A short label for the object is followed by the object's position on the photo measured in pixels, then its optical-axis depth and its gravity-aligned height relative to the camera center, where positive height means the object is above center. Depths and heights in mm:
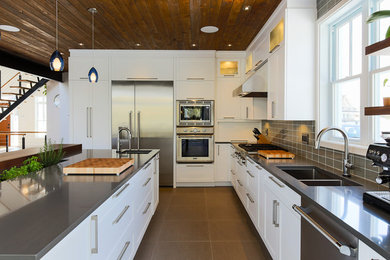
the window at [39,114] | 11125 +609
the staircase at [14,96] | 6734 +910
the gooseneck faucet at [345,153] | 1873 -190
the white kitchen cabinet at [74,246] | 913 -472
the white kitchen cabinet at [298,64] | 2615 +663
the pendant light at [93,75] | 3561 +739
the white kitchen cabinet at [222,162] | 5031 -675
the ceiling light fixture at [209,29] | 3650 +1445
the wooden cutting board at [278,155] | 2807 -301
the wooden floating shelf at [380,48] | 1212 +401
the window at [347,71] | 2117 +510
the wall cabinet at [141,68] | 4867 +1145
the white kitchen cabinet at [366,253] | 882 -452
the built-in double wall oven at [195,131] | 4871 -60
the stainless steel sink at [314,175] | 1958 -411
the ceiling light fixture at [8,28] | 3650 +1464
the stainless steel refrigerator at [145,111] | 4852 +323
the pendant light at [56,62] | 2561 +667
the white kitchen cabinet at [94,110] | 4879 +344
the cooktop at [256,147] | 3541 -281
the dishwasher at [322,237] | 1048 -496
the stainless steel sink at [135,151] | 3265 -309
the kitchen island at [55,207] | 864 -372
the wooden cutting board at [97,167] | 1902 -299
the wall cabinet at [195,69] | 4883 +1131
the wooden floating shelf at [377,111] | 1308 +92
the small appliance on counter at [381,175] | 1215 -242
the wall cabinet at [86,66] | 4859 +1185
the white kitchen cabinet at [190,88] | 4887 +765
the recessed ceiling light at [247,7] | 2979 +1425
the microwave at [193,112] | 4871 +304
